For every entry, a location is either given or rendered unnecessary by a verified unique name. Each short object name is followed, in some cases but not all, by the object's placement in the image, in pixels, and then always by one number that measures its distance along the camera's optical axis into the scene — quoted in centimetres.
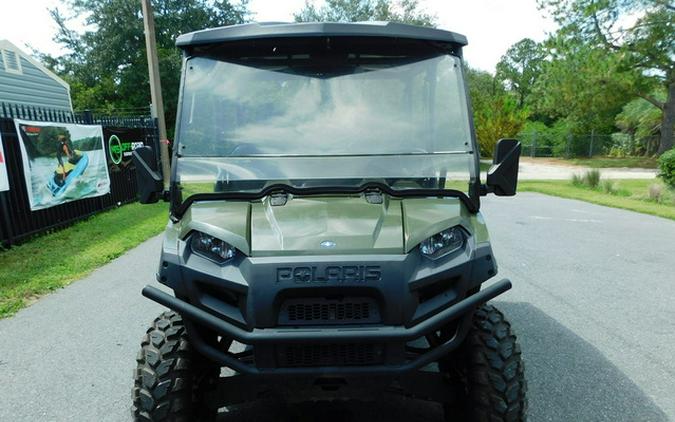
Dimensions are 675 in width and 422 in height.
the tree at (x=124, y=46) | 3045
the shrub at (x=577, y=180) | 1705
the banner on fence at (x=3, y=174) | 693
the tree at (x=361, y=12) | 3719
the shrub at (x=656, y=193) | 1285
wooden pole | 1333
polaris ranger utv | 197
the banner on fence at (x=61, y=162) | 768
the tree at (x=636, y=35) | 2548
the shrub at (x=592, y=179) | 1624
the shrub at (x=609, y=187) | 1505
